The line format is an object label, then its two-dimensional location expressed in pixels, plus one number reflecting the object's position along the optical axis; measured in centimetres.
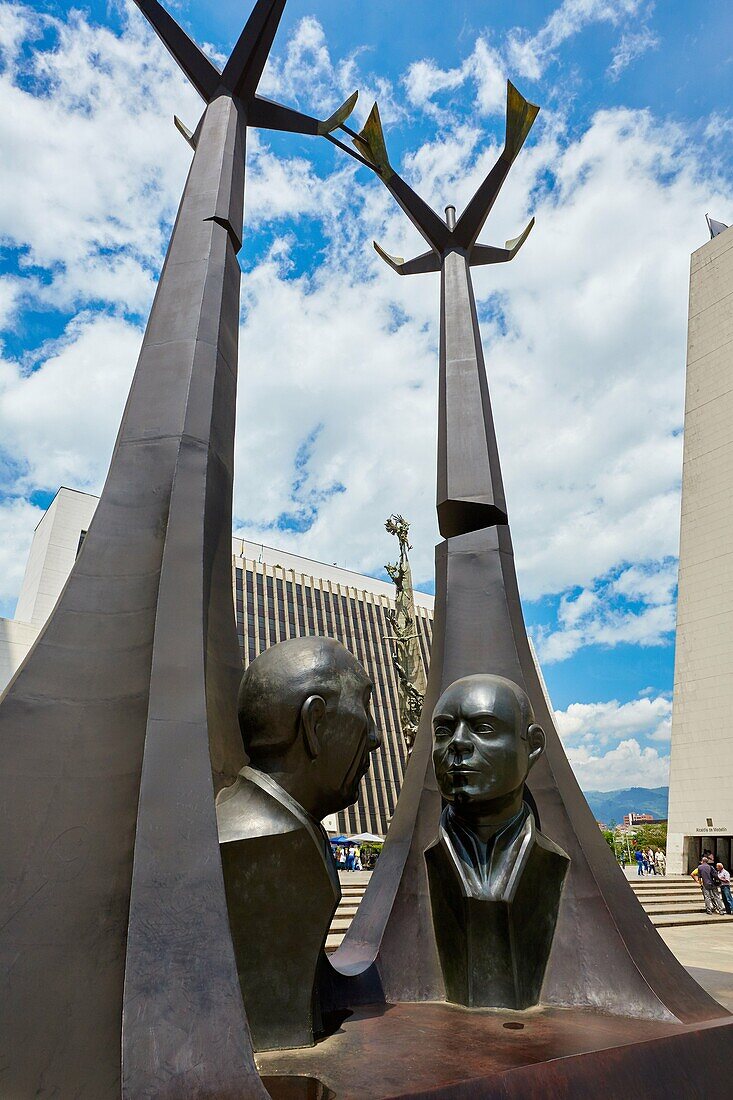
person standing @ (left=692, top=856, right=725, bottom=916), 1619
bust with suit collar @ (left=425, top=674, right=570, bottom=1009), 456
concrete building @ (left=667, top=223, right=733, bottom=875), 2439
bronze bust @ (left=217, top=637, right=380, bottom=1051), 348
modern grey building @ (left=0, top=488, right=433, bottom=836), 5131
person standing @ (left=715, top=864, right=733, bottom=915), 1605
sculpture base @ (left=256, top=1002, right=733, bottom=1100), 296
